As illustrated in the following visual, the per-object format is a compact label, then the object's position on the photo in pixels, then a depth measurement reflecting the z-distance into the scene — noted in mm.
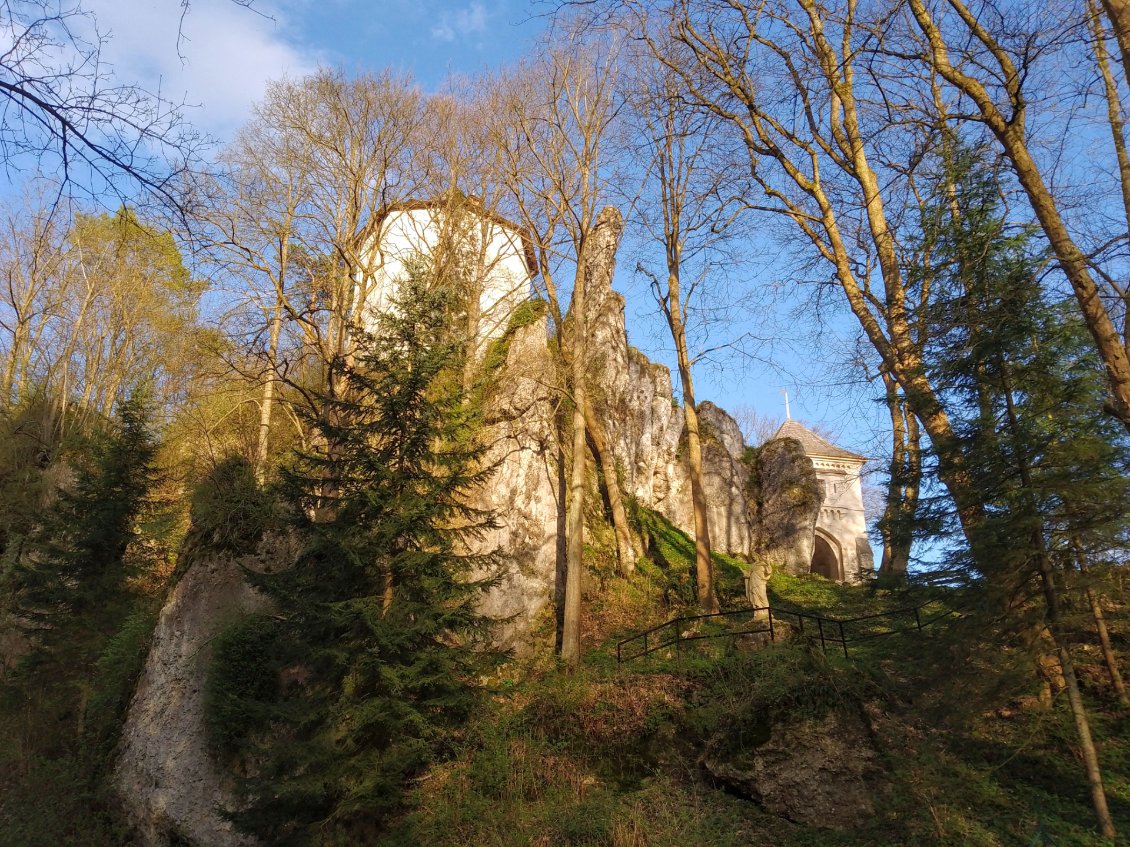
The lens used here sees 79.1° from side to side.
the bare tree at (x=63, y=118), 3525
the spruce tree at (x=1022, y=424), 8250
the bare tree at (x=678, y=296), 16703
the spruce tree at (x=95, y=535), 15969
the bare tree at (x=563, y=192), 17906
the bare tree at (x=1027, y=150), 7062
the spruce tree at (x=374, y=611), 9672
